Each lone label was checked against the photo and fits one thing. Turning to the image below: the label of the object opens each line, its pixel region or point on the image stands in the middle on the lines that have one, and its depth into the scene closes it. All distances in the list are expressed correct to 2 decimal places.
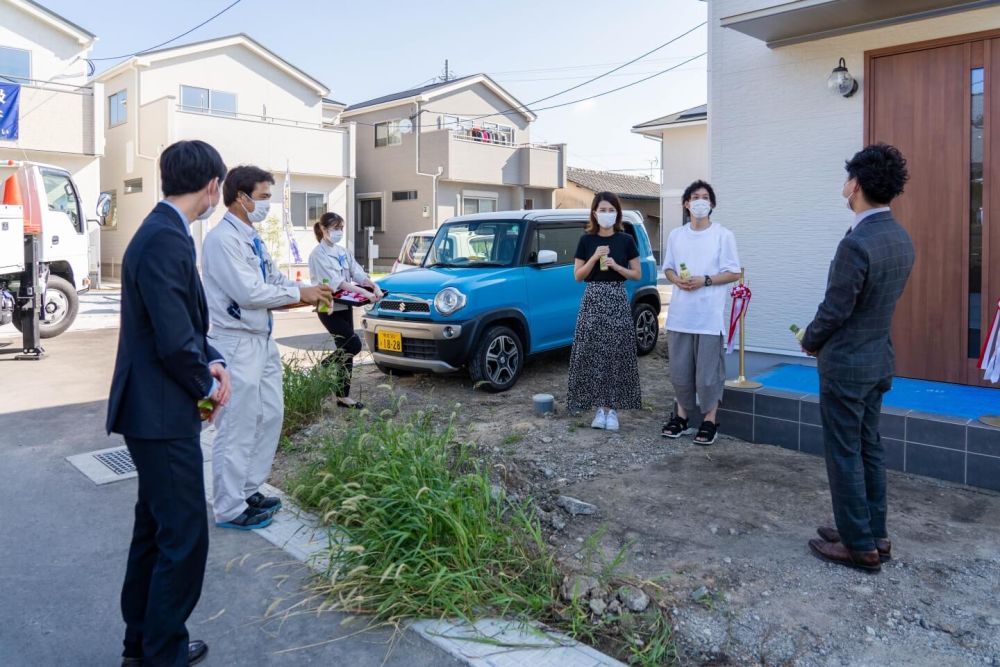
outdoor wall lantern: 6.48
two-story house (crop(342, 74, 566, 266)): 27.84
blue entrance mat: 5.25
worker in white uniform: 4.21
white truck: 10.74
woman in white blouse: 6.92
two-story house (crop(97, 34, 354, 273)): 22.36
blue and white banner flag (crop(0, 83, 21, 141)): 17.39
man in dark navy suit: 2.61
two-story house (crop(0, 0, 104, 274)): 19.05
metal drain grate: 5.36
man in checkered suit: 3.50
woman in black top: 6.10
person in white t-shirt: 5.57
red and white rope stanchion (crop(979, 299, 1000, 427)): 5.02
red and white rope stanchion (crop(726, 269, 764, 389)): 5.92
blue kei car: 7.65
